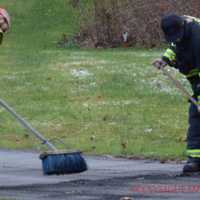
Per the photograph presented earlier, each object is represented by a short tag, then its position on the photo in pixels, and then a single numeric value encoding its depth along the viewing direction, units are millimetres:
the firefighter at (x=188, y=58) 20922
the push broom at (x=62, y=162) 18312
